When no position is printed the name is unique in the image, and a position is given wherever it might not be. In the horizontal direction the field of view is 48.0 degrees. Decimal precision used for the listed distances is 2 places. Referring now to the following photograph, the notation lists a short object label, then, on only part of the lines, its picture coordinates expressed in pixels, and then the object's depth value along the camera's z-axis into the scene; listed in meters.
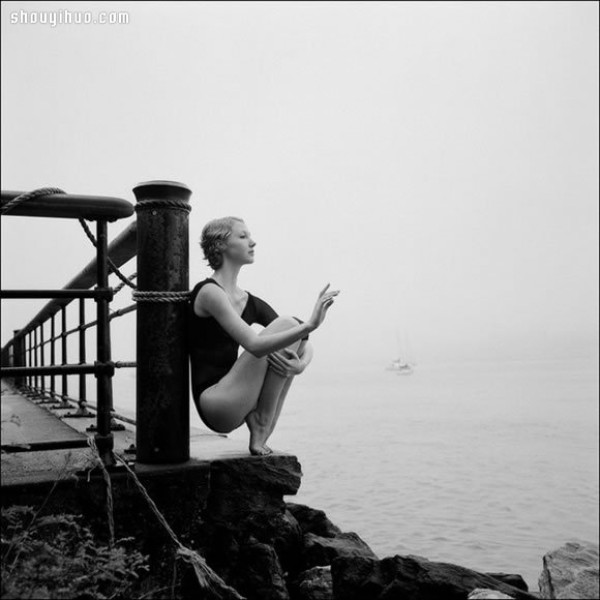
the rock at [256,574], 3.04
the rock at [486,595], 2.49
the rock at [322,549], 4.34
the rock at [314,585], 3.72
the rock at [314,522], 5.44
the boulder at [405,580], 3.43
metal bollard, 2.96
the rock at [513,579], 4.51
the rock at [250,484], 2.96
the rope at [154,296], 2.98
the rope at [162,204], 2.97
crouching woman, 2.96
